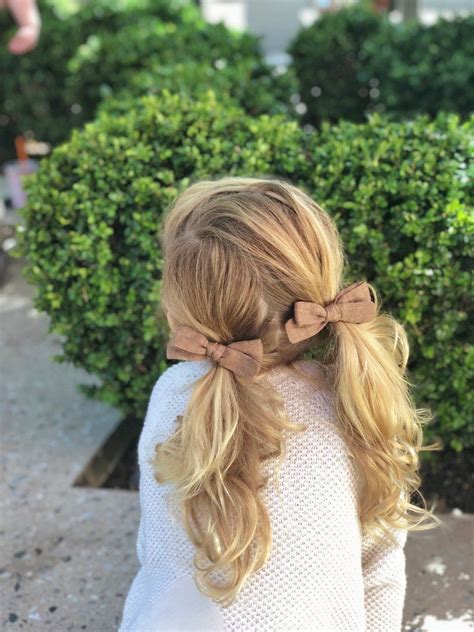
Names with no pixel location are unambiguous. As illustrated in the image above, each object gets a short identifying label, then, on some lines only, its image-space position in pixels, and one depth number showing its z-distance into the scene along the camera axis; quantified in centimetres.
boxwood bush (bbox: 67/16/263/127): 455
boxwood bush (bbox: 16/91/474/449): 238
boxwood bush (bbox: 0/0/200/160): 571
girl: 161
